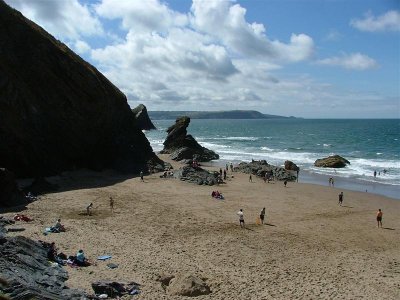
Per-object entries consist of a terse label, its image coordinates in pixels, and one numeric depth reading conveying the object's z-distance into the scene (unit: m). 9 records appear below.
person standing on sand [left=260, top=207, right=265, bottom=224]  28.20
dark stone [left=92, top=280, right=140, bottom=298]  16.00
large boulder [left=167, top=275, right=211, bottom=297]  16.58
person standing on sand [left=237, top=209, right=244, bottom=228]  26.96
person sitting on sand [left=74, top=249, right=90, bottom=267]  18.96
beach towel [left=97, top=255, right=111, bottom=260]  20.04
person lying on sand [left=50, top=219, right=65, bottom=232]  23.64
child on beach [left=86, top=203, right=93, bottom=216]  28.68
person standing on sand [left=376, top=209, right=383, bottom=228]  28.74
